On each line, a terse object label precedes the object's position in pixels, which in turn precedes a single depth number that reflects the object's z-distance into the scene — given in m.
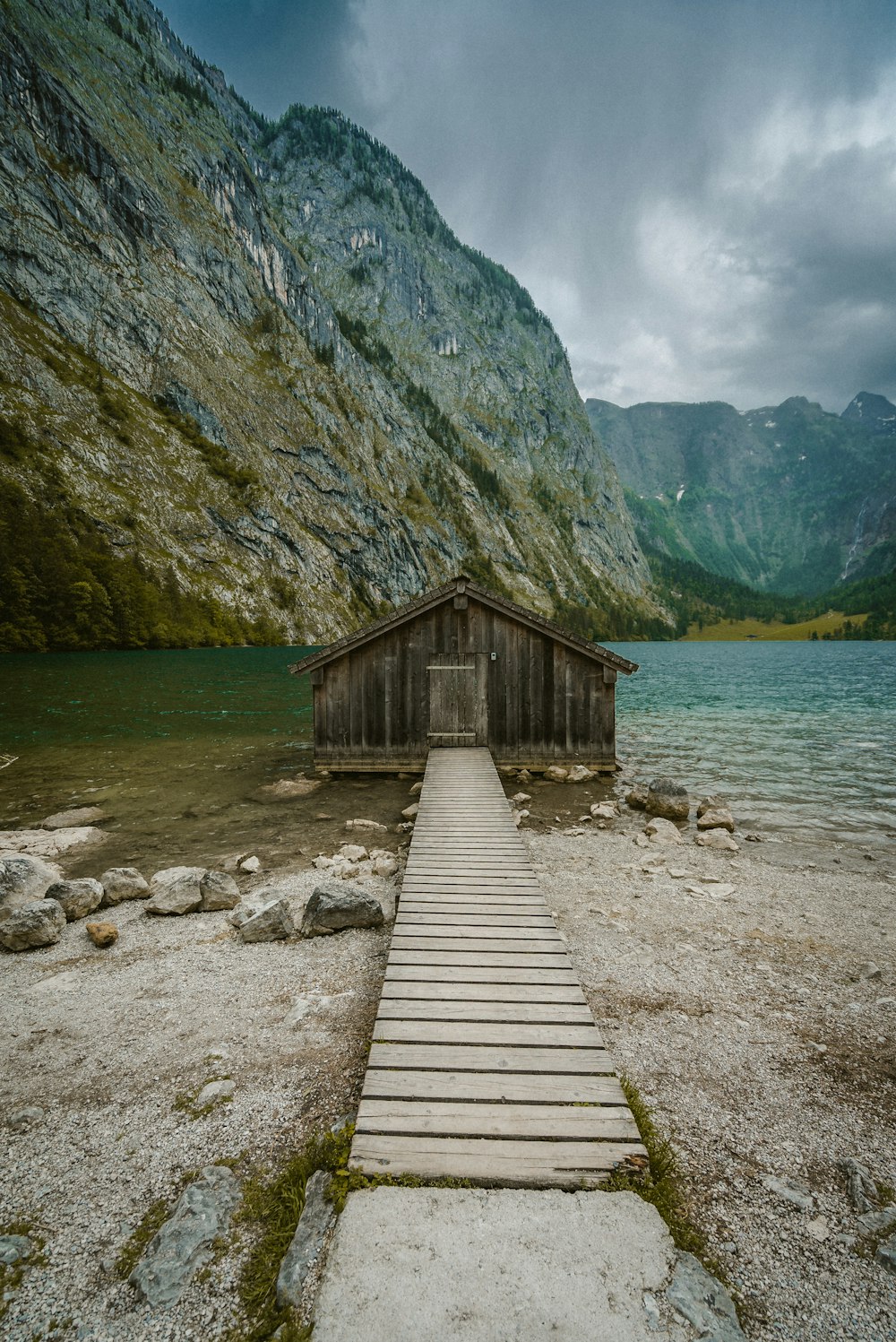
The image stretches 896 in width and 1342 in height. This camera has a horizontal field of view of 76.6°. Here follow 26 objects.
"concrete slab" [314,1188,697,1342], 3.03
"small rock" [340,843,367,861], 12.07
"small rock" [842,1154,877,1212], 4.18
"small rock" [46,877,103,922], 9.14
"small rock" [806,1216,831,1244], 3.94
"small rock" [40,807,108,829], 15.03
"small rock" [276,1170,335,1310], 3.32
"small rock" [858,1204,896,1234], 3.99
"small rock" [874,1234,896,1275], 3.69
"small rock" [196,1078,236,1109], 5.14
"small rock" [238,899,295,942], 8.36
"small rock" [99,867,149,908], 9.74
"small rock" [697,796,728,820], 15.44
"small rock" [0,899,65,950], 8.11
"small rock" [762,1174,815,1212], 4.19
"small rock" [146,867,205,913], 9.30
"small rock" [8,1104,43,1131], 4.89
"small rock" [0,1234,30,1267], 3.62
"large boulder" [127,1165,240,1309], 3.46
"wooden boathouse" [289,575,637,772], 18.72
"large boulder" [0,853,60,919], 9.09
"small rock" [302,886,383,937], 8.57
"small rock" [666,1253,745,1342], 3.09
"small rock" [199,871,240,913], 9.55
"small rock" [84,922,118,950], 8.20
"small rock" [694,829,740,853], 13.24
